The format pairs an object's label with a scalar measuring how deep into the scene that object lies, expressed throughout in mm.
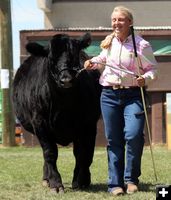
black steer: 14797
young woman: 14406
